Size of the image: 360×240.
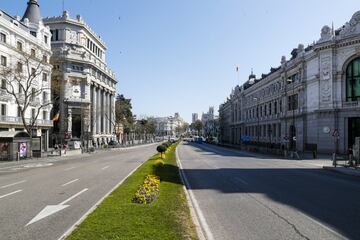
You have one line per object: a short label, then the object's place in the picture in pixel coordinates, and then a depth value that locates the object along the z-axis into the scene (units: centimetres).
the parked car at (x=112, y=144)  8899
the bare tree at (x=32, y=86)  4967
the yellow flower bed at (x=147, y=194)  1158
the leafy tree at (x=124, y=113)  12519
